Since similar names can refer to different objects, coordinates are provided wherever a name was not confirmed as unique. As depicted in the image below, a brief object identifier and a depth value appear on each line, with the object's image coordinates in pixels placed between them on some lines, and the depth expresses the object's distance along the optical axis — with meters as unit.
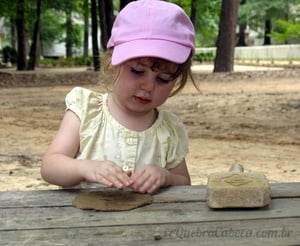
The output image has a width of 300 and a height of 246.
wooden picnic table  1.29
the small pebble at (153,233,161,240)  1.30
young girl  1.76
